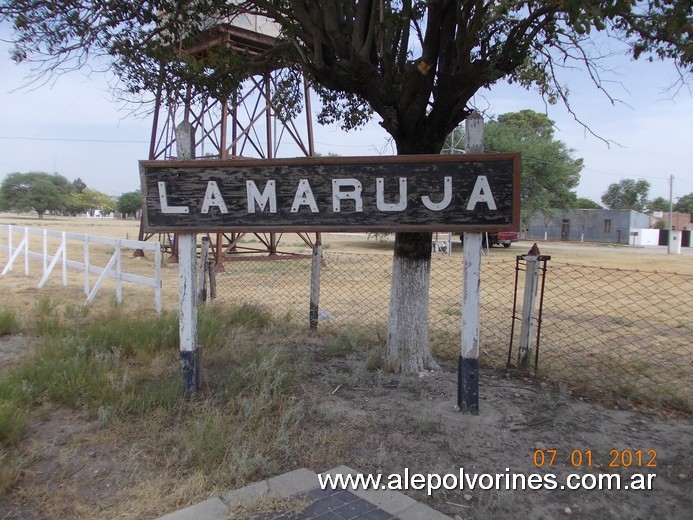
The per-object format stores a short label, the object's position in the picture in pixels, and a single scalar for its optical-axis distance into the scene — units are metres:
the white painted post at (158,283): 7.86
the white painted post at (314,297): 6.94
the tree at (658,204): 88.50
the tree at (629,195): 83.31
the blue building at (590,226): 51.72
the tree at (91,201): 115.89
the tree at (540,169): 32.78
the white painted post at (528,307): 5.10
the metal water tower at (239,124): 10.50
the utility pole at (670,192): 42.88
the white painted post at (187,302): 4.20
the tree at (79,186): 127.59
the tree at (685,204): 83.80
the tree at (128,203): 119.12
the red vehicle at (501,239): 33.38
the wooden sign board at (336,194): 3.88
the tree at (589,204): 79.75
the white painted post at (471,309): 3.97
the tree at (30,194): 95.75
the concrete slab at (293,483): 2.83
